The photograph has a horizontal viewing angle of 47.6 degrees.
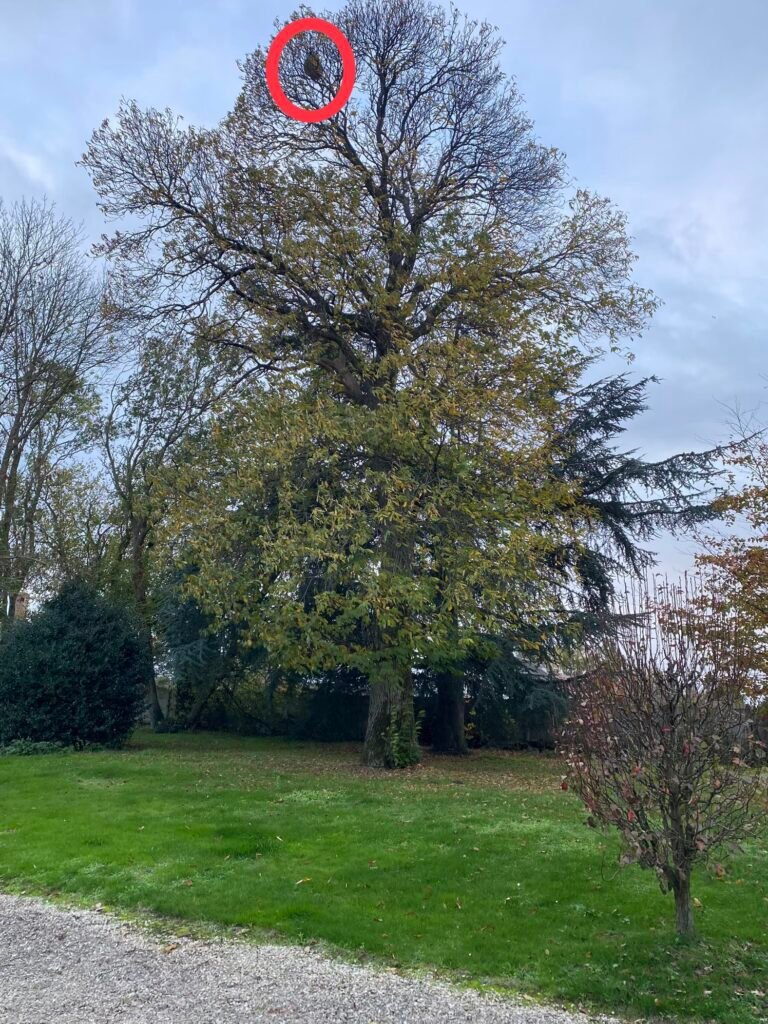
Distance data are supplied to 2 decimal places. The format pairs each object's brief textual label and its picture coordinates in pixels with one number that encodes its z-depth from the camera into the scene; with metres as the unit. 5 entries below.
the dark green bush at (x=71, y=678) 16.36
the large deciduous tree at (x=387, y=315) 11.86
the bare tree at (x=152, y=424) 15.23
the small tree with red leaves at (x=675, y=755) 4.95
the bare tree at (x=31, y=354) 20.00
